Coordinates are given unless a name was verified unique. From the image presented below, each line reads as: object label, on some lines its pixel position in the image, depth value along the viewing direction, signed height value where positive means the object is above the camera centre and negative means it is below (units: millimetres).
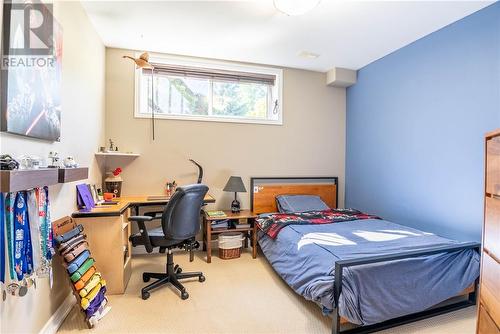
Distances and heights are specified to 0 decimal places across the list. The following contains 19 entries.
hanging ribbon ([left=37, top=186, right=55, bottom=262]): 1520 -348
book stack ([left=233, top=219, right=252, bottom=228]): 3402 -778
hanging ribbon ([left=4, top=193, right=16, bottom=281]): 1284 -311
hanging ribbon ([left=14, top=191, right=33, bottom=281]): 1319 -392
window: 3564 +1031
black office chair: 2287 -588
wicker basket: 3295 -1014
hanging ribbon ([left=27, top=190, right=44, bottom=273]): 1415 -361
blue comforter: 1818 -823
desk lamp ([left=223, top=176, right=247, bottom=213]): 3451 -302
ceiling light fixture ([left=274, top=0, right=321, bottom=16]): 2186 +1332
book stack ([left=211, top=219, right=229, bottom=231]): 3292 -761
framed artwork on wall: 1342 +525
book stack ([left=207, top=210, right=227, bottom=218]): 3268 -635
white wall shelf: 2963 +100
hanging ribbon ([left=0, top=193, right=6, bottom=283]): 1246 -374
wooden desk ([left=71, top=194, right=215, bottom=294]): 2324 -688
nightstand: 3211 -815
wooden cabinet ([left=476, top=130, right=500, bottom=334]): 1173 -379
